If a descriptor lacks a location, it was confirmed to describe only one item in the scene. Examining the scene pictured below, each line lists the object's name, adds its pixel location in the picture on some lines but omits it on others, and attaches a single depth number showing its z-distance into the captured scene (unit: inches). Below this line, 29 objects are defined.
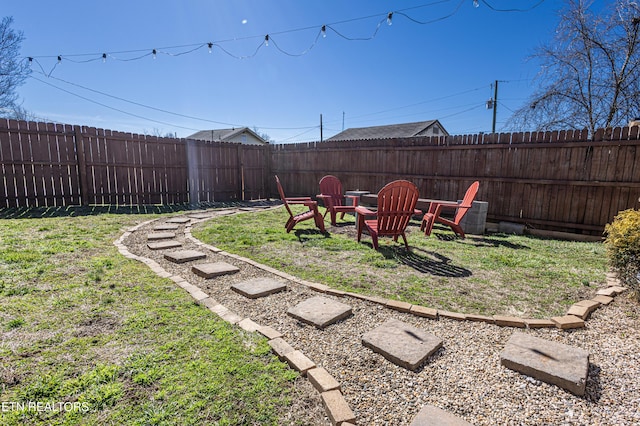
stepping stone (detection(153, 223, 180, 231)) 192.1
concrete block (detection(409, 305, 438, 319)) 82.6
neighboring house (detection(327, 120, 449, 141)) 699.4
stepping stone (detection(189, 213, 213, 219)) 245.5
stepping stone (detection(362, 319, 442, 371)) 62.6
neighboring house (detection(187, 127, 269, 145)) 889.9
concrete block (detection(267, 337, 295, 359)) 63.3
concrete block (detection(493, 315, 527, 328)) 79.0
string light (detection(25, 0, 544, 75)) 212.3
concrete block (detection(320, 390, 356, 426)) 46.8
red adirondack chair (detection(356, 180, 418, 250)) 143.8
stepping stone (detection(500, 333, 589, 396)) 54.9
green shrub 96.1
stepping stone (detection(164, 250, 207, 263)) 127.6
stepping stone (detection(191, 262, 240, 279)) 111.1
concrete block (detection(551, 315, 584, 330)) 77.5
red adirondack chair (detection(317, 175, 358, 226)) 222.5
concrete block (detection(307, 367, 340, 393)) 53.4
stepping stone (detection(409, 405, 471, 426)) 46.4
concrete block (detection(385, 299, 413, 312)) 86.0
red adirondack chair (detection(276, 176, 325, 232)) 185.7
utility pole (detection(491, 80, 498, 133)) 608.7
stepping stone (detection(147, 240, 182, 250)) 147.6
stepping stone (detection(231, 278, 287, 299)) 95.1
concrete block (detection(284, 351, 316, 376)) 58.3
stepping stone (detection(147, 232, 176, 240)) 167.0
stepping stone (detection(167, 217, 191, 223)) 221.1
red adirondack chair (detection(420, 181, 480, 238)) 180.9
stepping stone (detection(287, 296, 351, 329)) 78.4
